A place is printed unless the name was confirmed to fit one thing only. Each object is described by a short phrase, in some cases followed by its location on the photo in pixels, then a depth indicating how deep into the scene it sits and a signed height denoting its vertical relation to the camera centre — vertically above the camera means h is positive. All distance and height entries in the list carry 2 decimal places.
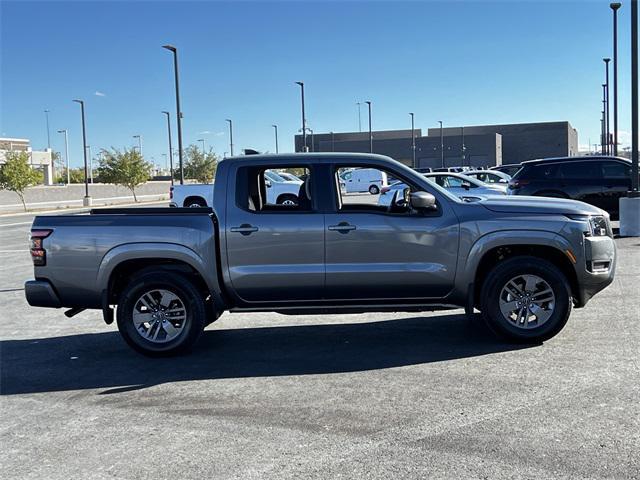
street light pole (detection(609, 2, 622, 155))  24.91 +4.44
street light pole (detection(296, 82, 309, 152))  38.51 +3.99
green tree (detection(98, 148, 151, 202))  55.59 +1.84
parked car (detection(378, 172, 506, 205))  20.20 -0.11
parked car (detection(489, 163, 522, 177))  36.22 +0.62
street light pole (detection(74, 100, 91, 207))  46.16 +2.40
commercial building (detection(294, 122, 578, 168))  95.31 +5.38
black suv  16.38 -0.03
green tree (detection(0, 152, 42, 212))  43.41 +1.31
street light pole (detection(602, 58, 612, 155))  46.20 +6.83
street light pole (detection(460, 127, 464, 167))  89.84 +4.51
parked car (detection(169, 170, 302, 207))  21.52 -0.19
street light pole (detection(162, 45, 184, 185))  31.83 +4.18
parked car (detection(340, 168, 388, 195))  41.99 +0.19
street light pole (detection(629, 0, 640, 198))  15.44 +1.80
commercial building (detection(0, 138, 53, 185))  93.18 +5.87
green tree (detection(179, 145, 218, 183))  69.56 +2.50
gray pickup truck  6.76 -0.75
